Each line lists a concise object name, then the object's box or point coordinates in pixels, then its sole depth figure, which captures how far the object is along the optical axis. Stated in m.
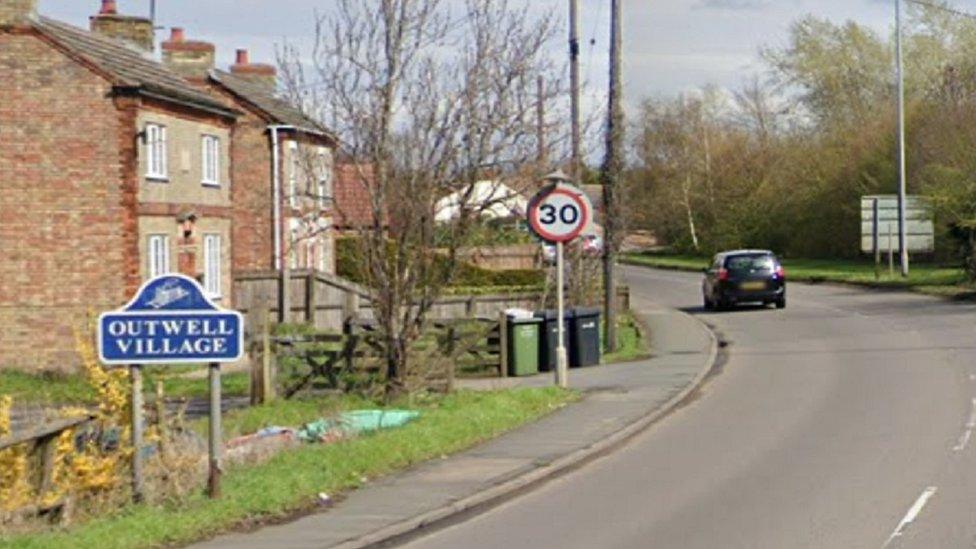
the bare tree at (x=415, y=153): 22.98
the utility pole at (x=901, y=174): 57.06
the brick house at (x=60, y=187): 34.28
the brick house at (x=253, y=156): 44.72
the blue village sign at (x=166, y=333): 14.50
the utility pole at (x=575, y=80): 30.42
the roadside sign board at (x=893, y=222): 58.34
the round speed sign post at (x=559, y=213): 24.75
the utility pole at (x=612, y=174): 33.09
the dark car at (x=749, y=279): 47.03
